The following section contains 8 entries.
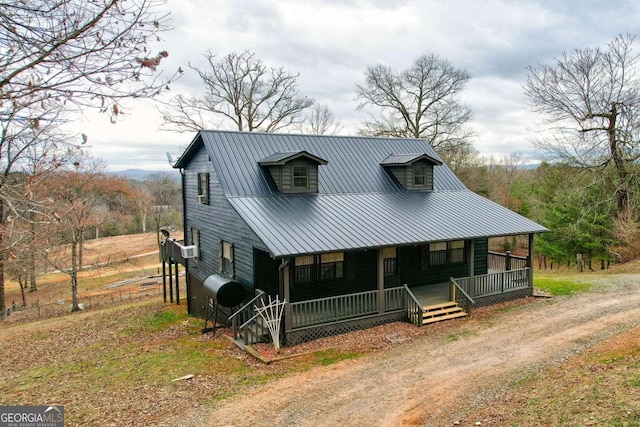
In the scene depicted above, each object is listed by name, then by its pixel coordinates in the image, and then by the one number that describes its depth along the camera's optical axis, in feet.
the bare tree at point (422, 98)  115.24
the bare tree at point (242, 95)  108.99
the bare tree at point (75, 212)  75.66
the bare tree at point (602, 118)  92.84
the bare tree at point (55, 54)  14.73
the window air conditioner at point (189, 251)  61.05
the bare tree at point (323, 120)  138.80
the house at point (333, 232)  44.04
